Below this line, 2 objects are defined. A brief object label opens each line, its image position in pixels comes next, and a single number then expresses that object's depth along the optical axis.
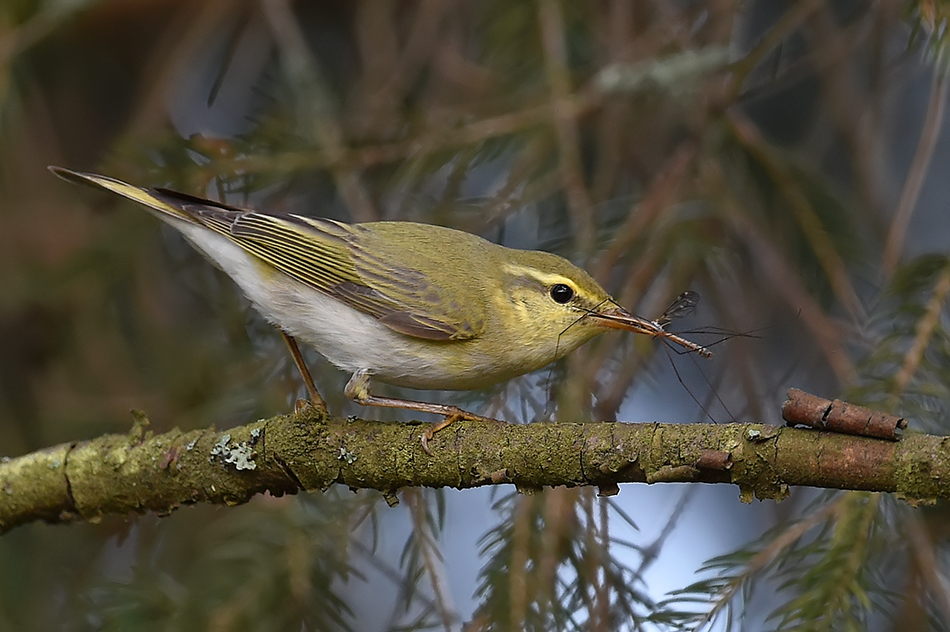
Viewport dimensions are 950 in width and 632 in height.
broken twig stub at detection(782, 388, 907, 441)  2.73
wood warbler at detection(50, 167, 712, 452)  2.80
